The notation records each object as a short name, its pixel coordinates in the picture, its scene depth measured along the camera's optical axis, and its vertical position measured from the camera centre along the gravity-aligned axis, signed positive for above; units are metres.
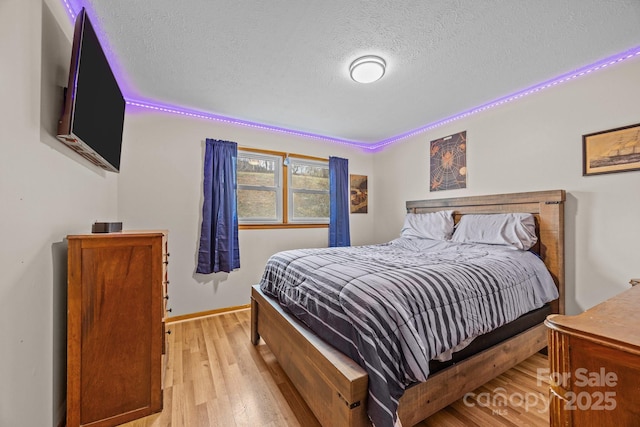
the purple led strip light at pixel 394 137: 1.97 +1.21
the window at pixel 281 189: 3.40 +0.36
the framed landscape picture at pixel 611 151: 1.93 +0.51
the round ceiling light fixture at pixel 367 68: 1.98 +1.18
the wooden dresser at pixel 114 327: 1.32 -0.62
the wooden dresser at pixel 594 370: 0.66 -0.43
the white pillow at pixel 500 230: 2.27 -0.15
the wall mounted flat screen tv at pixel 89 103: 1.22 +0.62
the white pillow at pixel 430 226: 2.93 -0.13
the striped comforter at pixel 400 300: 1.15 -0.50
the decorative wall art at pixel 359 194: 4.26 +0.35
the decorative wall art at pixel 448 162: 3.09 +0.66
